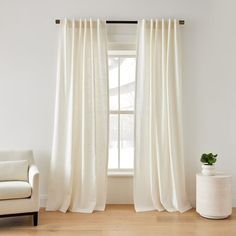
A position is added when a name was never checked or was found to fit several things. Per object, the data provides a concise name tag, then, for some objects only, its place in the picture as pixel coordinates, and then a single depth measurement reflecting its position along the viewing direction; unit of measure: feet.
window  14.46
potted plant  12.03
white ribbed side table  11.62
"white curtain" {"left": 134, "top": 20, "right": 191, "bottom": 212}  12.97
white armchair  10.59
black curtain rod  13.44
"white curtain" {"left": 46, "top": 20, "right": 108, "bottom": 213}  12.93
